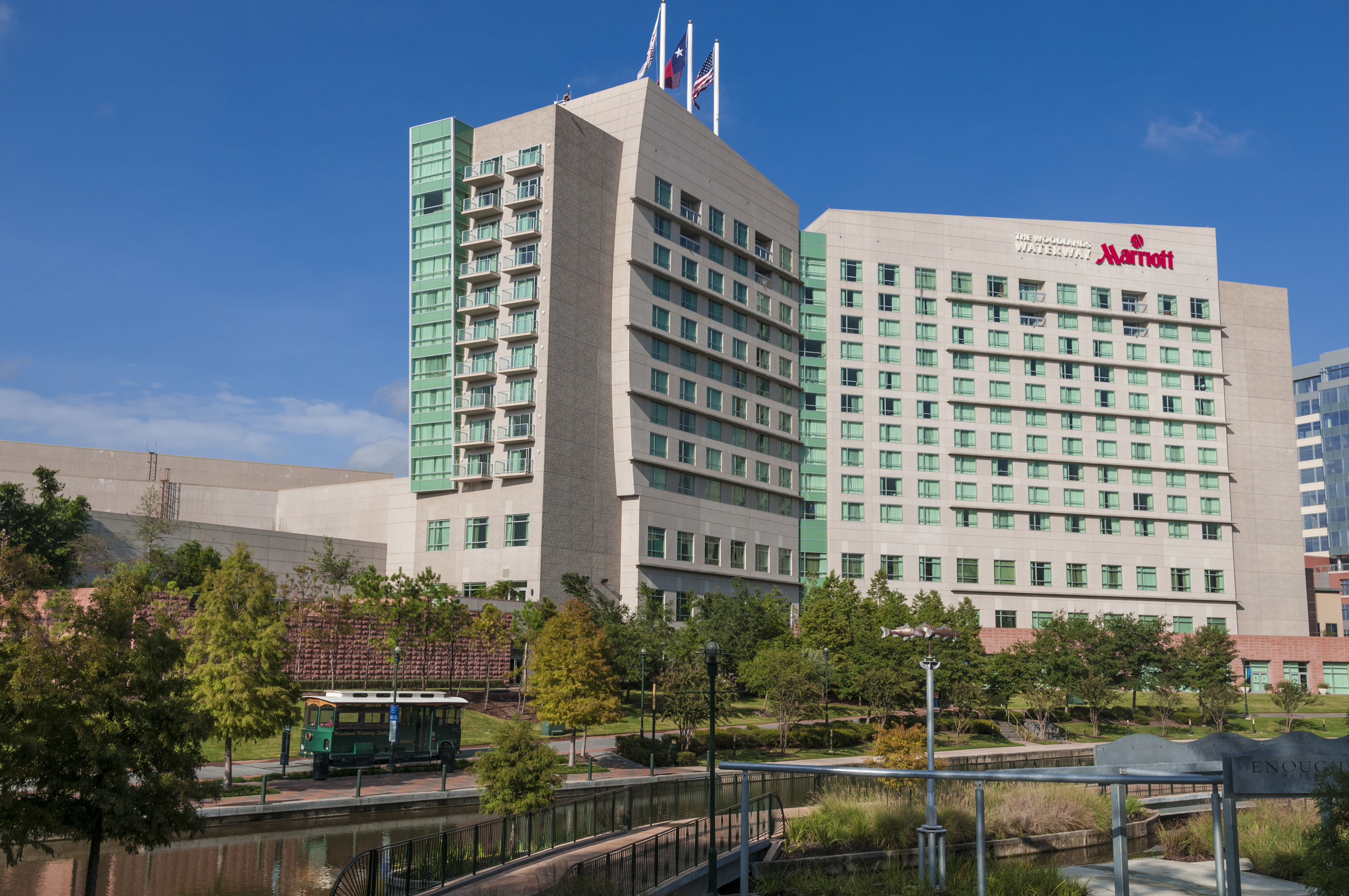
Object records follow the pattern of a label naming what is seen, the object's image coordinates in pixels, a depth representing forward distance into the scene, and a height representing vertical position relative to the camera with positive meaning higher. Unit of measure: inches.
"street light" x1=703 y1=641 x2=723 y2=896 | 644.7 -106.4
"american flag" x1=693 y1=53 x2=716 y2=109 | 3715.6 +1855.0
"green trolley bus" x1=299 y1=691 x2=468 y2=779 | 1628.9 -193.2
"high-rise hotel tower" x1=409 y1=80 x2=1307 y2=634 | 3211.1 +800.3
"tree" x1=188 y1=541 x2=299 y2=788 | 1482.5 -80.5
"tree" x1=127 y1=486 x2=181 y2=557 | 3245.6 +239.6
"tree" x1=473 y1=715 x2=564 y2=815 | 1122.7 -174.9
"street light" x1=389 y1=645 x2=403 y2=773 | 1665.8 -193.9
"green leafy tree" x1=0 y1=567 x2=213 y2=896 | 732.0 -94.4
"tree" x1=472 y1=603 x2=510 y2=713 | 2479.1 -49.8
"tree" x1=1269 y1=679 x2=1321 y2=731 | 2974.9 -214.6
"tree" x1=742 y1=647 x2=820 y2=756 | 2234.3 -152.8
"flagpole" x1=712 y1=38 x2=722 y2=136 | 3747.5 +1876.8
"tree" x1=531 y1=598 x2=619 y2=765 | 1886.1 -123.0
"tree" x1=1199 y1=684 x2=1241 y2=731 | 2896.2 -216.4
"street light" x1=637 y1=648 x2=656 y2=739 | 2071.9 -224.8
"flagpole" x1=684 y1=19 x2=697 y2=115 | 3590.1 +1878.4
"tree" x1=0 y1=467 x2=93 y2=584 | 2800.2 +206.0
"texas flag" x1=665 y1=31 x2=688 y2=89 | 3567.9 +1815.1
